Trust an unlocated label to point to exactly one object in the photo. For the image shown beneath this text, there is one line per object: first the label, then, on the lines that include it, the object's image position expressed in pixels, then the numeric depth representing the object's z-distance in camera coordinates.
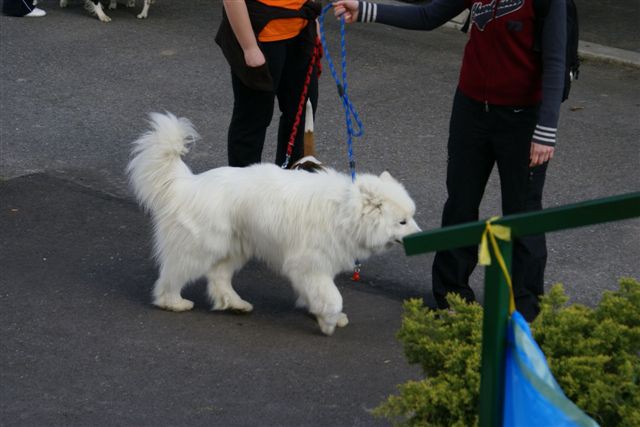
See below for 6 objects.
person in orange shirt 10.66
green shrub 6.07
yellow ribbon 4.52
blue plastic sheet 4.73
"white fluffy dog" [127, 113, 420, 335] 9.56
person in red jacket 8.95
